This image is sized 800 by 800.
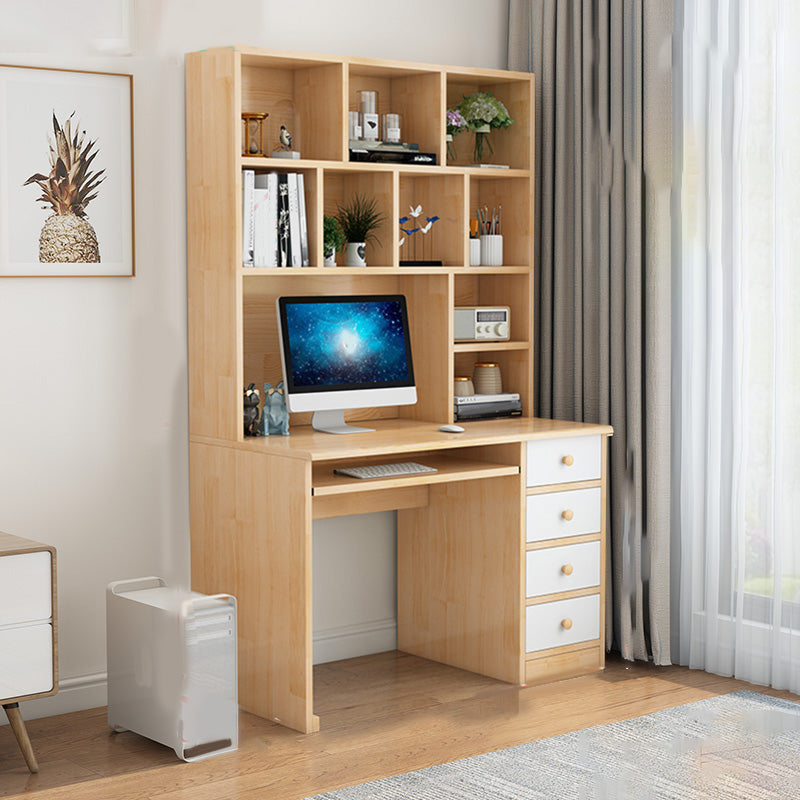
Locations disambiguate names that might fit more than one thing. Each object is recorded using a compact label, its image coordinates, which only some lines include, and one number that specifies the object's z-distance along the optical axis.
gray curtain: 3.99
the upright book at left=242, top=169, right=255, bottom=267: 3.58
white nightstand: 3.05
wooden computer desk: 3.47
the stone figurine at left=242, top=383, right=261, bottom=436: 3.71
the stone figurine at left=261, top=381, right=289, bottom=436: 3.75
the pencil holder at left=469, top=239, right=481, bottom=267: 4.20
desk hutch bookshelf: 3.55
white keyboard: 3.60
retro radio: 4.17
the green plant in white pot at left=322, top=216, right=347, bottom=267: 3.83
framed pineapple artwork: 3.44
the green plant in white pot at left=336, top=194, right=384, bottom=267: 3.91
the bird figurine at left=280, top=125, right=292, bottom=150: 3.77
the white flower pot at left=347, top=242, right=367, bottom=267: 3.90
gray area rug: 2.99
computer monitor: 3.75
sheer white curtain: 3.75
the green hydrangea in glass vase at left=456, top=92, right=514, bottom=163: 4.16
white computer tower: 3.22
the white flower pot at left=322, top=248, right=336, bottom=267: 3.82
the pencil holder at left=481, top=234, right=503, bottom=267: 4.22
